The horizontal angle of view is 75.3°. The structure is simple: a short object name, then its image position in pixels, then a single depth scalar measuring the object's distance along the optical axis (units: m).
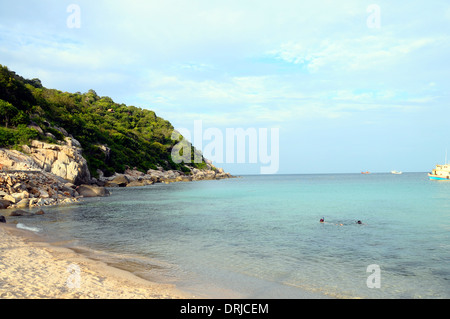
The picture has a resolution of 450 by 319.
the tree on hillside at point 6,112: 47.15
